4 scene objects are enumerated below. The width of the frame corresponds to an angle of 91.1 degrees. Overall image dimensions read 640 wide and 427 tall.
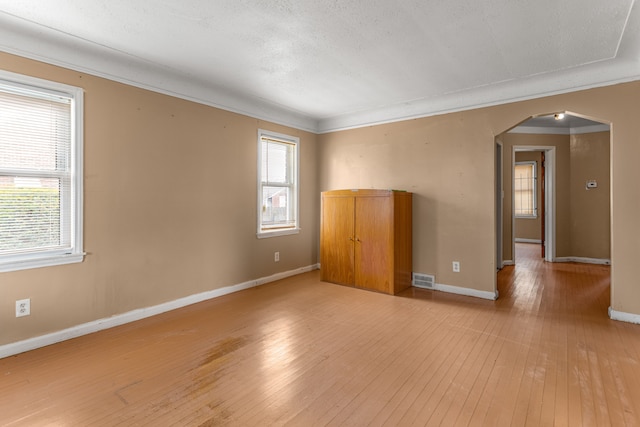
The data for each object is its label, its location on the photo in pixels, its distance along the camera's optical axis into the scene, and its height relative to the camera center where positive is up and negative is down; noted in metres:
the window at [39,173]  2.54 +0.36
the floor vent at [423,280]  4.44 -0.94
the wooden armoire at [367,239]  4.20 -0.34
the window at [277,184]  4.70 +0.49
